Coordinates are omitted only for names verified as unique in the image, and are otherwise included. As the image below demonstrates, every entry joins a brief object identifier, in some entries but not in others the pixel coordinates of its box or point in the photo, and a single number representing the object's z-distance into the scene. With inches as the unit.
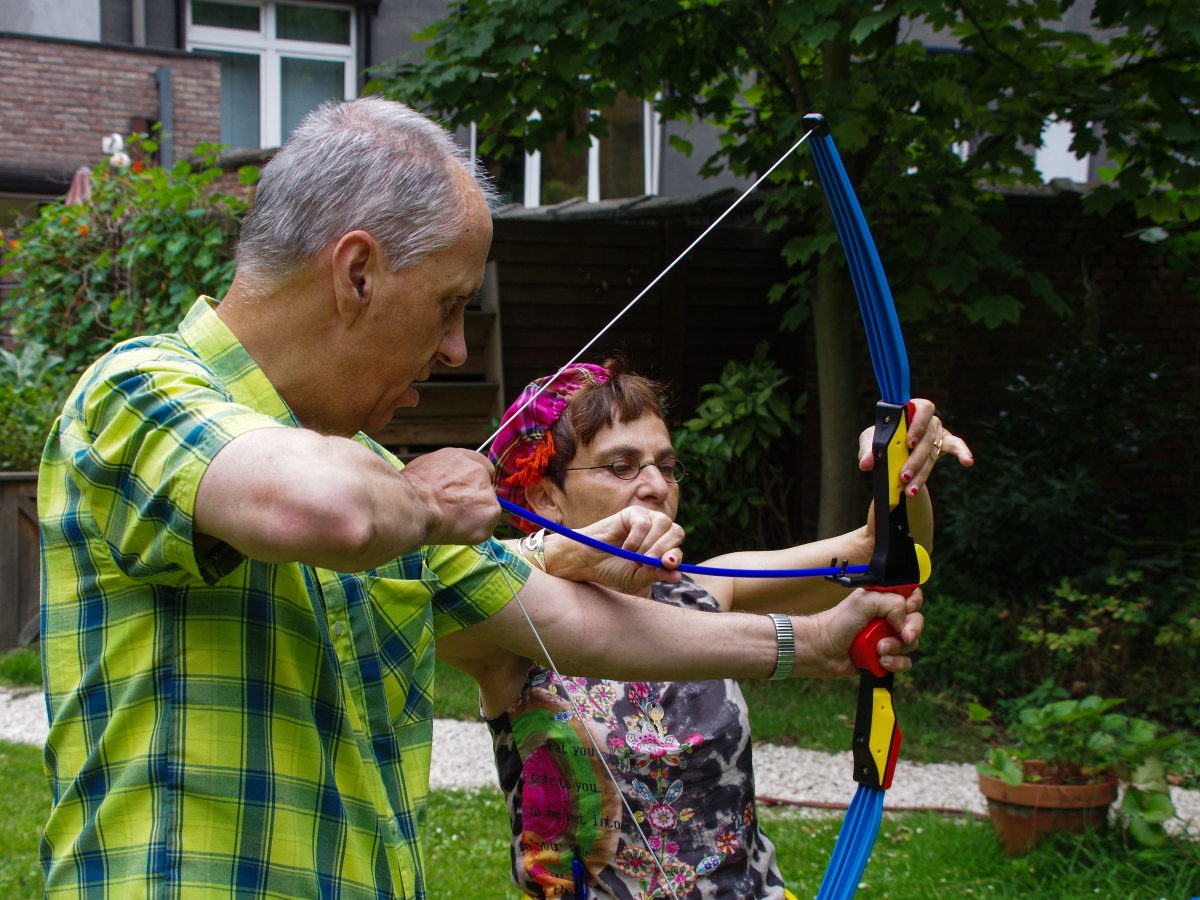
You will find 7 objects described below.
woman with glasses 68.5
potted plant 129.0
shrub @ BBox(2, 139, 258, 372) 262.5
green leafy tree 177.6
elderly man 40.4
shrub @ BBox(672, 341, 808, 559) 241.6
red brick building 376.2
